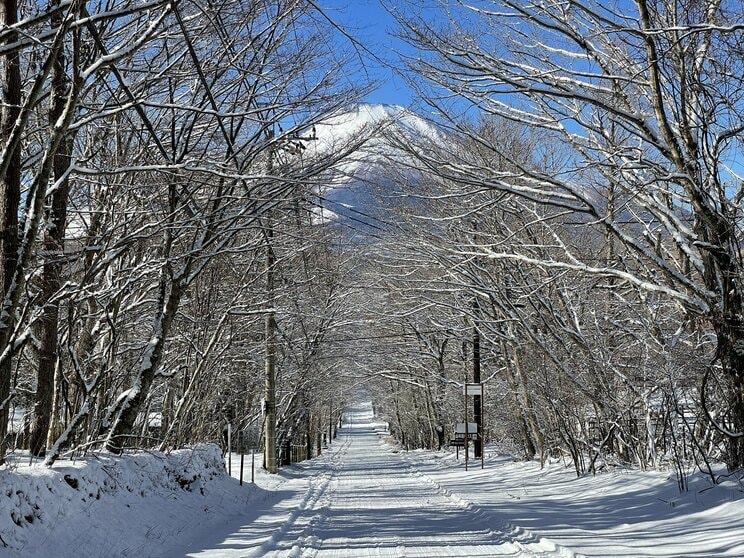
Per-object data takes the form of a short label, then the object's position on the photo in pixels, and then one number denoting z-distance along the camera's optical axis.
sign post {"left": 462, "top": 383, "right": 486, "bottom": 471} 23.62
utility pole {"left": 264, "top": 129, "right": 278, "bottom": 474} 21.39
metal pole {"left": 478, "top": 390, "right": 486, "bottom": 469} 23.60
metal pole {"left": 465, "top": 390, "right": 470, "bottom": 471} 23.18
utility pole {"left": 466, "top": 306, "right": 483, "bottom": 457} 28.08
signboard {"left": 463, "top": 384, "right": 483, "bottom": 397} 23.78
